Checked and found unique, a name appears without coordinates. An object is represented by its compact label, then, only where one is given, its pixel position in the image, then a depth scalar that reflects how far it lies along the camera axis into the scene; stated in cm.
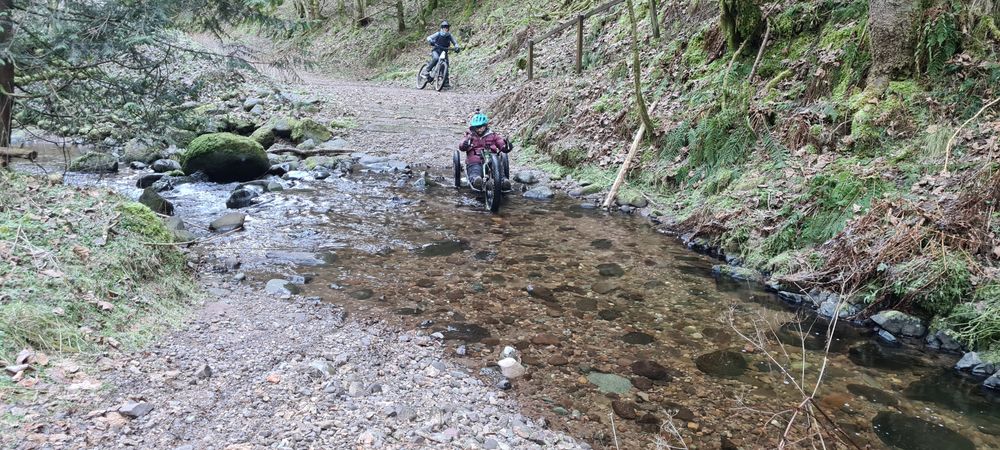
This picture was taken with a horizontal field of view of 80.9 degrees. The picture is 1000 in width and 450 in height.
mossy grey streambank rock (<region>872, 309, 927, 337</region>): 473
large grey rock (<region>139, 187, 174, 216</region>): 775
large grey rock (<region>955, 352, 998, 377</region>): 412
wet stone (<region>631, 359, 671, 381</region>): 416
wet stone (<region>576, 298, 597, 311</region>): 536
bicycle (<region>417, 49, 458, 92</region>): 1904
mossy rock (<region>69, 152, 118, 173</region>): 1011
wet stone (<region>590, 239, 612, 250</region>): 723
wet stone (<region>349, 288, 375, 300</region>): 536
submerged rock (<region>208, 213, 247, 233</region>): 723
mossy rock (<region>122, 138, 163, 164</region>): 1198
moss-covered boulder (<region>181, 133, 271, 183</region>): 1040
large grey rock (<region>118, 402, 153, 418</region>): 309
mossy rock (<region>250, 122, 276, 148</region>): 1332
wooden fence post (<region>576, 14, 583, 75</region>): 1424
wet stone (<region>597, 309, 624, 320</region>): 517
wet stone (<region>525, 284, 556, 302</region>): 558
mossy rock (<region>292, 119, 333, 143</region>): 1375
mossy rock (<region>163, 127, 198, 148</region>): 754
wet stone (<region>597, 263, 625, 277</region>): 630
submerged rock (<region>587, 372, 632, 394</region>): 397
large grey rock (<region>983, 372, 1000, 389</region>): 399
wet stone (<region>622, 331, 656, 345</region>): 470
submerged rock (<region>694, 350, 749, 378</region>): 423
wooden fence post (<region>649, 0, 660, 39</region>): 1255
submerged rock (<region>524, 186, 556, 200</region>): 976
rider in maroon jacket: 897
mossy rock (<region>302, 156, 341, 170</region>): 1150
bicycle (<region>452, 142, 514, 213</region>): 852
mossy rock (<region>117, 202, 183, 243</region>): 502
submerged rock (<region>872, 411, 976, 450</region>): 341
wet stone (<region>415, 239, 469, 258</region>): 679
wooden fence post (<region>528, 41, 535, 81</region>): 1586
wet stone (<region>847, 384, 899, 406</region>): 387
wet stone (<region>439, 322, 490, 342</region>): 464
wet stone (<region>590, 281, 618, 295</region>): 581
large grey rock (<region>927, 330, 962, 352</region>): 450
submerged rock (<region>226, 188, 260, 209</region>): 865
